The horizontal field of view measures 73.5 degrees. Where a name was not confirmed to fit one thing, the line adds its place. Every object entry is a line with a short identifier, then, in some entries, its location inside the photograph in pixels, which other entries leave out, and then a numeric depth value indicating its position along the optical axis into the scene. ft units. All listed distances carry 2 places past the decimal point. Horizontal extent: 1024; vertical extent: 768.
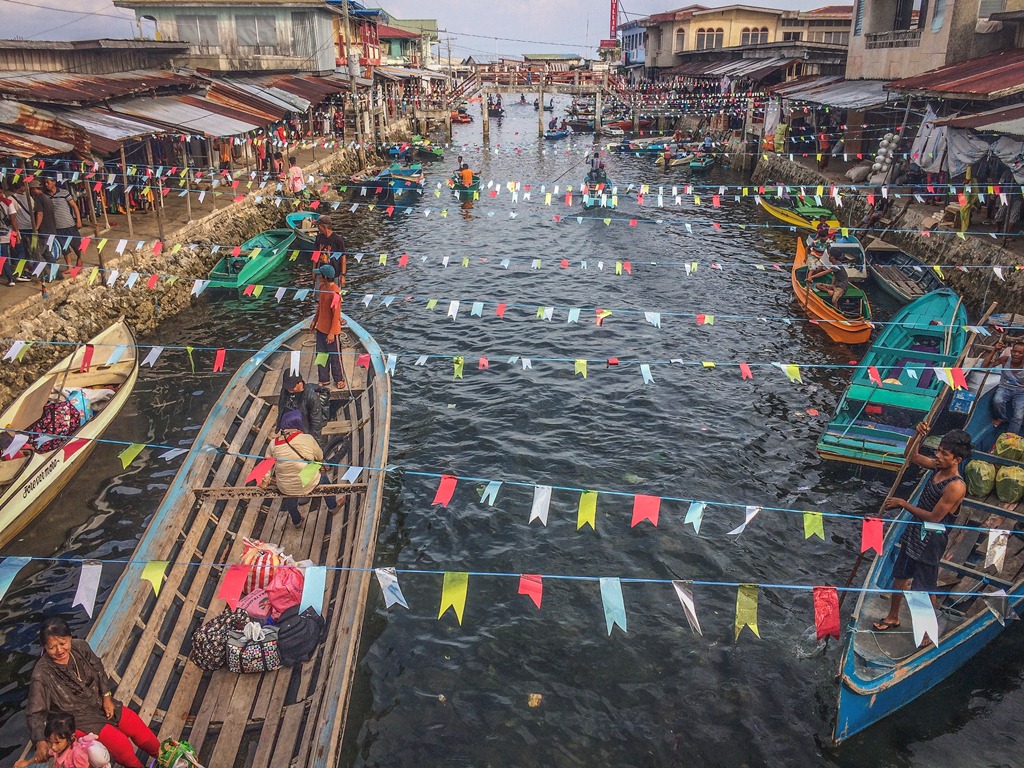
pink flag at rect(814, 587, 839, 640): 25.32
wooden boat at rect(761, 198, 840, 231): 96.07
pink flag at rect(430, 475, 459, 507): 29.38
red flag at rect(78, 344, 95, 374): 48.20
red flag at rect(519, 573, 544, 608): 24.79
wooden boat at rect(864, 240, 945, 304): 68.49
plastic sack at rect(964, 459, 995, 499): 34.37
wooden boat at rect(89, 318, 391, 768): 23.32
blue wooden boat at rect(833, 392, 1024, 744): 25.63
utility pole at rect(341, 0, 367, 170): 139.74
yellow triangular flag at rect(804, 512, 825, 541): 27.12
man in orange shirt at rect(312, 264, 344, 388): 43.01
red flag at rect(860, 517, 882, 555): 26.35
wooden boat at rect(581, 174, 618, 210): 108.37
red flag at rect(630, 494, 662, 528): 27.86
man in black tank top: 26.43
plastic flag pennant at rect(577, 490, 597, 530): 26.48
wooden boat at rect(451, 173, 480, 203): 118.62
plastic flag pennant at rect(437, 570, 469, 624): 23.21
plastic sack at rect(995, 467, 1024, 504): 33.60
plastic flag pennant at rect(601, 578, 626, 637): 23.44
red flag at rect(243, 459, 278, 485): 31.27
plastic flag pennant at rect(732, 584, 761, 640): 24.26
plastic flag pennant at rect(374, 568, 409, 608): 24.75
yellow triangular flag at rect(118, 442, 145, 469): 32.36
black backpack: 25.89
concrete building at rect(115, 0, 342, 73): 135.54
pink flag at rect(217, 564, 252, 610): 24.36
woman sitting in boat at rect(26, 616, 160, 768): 19.26
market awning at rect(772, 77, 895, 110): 94.73
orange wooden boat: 60.08
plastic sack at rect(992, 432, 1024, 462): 35.50
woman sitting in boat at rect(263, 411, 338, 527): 32.01
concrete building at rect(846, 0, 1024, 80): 90.33
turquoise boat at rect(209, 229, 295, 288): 72.28
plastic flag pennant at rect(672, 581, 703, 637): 24.17
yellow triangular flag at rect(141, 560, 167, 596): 23.71
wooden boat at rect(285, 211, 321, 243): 89.86
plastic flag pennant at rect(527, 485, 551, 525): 26.17
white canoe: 36.45
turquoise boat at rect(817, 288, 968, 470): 42.68
